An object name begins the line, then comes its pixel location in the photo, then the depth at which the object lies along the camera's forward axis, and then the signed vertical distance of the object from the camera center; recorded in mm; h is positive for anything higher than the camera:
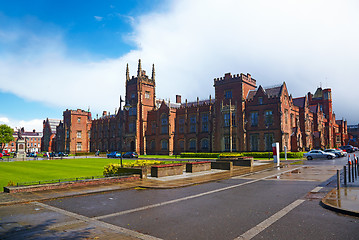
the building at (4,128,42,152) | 137375 -739
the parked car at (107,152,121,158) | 55134 -3797
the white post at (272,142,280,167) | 30833 -1891
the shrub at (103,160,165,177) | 18719 -2335
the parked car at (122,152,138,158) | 51178 -3546
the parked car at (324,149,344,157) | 41806 -2636
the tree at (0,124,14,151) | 89562 +1655
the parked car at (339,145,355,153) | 60709 -3097
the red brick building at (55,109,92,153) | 85688 +1826
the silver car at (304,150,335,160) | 38344 -2816
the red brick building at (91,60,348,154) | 48969 +3323
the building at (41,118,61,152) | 105588 +1424
